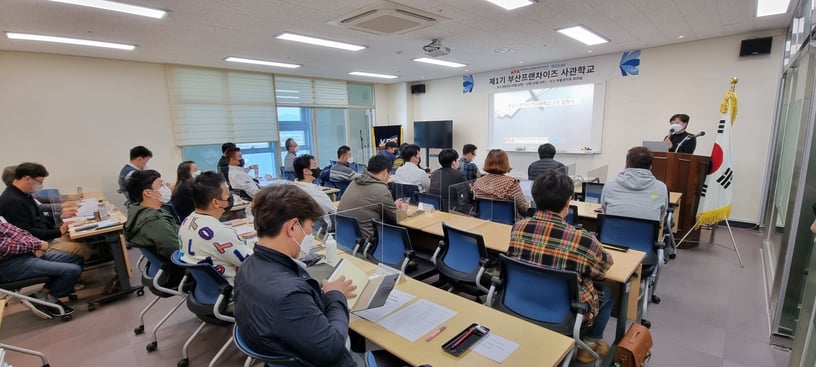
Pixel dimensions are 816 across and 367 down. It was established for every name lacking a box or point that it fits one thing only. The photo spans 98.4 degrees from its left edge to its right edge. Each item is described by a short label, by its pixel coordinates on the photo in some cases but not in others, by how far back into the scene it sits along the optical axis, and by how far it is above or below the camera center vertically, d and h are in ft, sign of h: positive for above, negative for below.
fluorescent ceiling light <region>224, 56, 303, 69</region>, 19.21 +4.15
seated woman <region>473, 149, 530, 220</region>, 11.41 -1.77
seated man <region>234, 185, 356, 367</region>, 3.73 -1.76
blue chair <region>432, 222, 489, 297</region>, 8.00 -3.11
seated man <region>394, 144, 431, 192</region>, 15.39 -1.94
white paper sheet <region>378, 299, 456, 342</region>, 4.89 -2.73
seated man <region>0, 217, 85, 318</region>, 9.36 -3.51
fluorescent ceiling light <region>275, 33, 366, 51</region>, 14.71 +4.05
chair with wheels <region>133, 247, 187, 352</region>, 8.42 -3.48
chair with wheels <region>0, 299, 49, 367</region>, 7.46 -4.58
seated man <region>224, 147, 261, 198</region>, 15.78 -1.83
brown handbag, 6.30 -4.00
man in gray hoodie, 9.64 -1.82
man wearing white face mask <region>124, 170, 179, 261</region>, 8.39 -1.98
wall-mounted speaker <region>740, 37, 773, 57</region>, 15.52 +3.39
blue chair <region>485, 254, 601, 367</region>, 5.54 -2.81
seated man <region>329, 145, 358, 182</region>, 18.04 -1.88
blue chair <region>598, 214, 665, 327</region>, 8.76 -2.86
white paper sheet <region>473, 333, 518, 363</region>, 4.35 -2.76
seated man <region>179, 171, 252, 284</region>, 7.04 -1.95
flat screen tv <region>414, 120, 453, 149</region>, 28.37 -0.25
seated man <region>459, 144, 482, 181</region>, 16.79 -1.64
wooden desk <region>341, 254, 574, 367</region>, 4.28 -2.76
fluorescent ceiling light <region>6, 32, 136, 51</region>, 13.46 +3.99
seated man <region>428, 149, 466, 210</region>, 13.34 -1.66
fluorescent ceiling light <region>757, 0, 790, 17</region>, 12.30 +4.11
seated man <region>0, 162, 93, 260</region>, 10.61 -1.91
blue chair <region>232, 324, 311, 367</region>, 3.82 -2.43
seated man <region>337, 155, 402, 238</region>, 9.53 -1.78
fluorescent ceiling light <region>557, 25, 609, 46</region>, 14.83 +4.10
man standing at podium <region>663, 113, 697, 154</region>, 15.10 -0.58
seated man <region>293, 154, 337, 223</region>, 10.59 -1.53
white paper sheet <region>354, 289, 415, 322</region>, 5.26 -2.71
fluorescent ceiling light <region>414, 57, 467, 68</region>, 20.62 +4.18
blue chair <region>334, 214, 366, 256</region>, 9.01 -2.60
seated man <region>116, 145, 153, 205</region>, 15.90 -0.99
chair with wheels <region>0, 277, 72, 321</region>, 9.43 -4.05
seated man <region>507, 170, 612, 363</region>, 5.71 -1.88
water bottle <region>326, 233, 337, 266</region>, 7.25 -2.45
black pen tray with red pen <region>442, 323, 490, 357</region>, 4.44 -2.71
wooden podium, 14.07 -2.09
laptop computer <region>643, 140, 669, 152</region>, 15.28 -0.90
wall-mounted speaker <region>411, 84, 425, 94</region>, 30.09 +3.63
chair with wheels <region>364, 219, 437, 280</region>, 8.82 -3.04
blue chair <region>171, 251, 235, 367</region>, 6.97 -3.28
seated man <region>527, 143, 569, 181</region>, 14.47 -1.43
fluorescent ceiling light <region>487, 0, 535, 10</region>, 11.37 +4.04
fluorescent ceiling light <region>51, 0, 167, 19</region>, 10.31 +3.94
